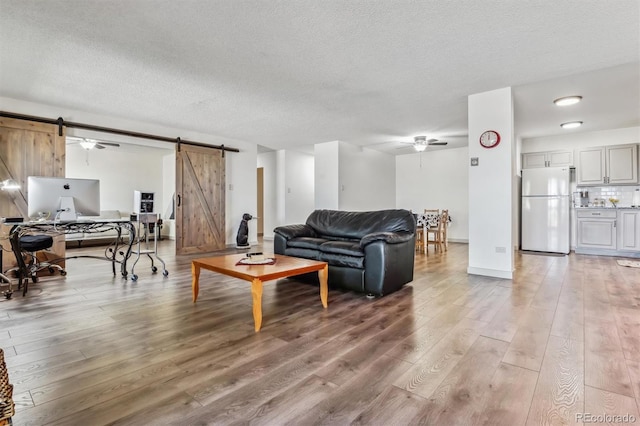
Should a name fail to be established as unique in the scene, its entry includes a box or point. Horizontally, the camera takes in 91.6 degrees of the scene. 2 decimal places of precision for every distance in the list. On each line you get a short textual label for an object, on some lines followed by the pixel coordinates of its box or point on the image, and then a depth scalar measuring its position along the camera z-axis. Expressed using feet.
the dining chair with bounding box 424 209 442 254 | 20.67
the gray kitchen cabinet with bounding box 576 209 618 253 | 18.52
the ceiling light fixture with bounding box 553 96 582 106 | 13.92
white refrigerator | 19.02
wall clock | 12.99
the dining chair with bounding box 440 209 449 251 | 21.12
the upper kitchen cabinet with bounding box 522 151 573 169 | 20.53
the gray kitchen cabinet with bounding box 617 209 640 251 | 17.79
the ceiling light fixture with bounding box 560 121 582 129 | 17.97
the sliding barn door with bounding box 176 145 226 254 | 19.70
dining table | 20.25
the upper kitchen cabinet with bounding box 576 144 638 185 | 18.43
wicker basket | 2.70
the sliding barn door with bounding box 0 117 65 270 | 13.52
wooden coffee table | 7.52
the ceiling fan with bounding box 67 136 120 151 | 16.58
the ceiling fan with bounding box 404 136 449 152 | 21.00
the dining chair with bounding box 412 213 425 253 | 20.26
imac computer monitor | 10.40
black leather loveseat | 10.16
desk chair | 11.02
